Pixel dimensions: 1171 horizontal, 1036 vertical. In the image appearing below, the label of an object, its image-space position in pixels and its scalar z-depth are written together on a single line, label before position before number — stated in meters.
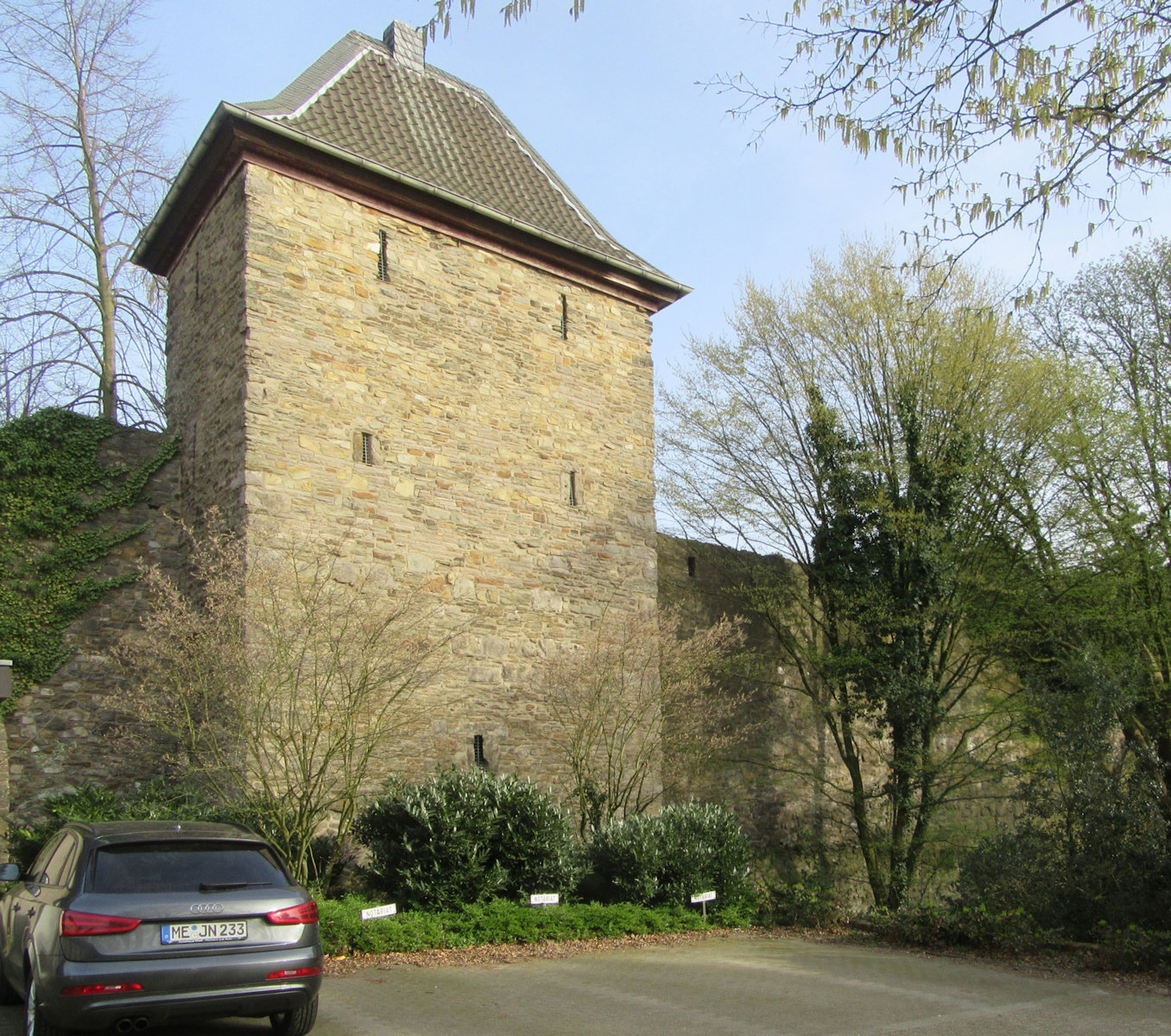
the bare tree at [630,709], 11.55
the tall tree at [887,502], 13.58
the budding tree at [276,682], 8.80
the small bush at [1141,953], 7.18
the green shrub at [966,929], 8.20
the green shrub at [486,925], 7.54
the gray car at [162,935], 4.37
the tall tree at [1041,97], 4.78
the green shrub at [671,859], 9.78
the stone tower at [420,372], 10.91
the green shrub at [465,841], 8.77
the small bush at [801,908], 10.16
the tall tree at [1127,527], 13.77
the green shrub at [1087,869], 7.95
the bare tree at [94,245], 16.41
